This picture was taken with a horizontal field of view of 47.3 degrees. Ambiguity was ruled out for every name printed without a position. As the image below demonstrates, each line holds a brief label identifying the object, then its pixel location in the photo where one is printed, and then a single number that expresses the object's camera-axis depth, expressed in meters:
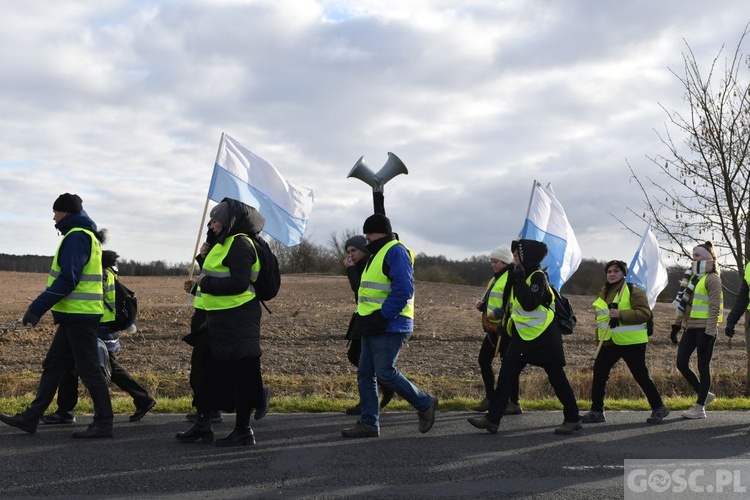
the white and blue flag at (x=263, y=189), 10.01
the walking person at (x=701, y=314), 9.42
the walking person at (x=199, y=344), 7.32
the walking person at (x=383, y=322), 7.47
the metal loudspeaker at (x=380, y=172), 9.60
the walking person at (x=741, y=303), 8.85
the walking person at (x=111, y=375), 8.05
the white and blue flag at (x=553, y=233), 10.72
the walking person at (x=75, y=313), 7.21
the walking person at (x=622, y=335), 8.91
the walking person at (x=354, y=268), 8.69
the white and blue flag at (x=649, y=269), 10.41
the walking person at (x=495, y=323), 9.23
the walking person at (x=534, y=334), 7.92
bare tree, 12.45
